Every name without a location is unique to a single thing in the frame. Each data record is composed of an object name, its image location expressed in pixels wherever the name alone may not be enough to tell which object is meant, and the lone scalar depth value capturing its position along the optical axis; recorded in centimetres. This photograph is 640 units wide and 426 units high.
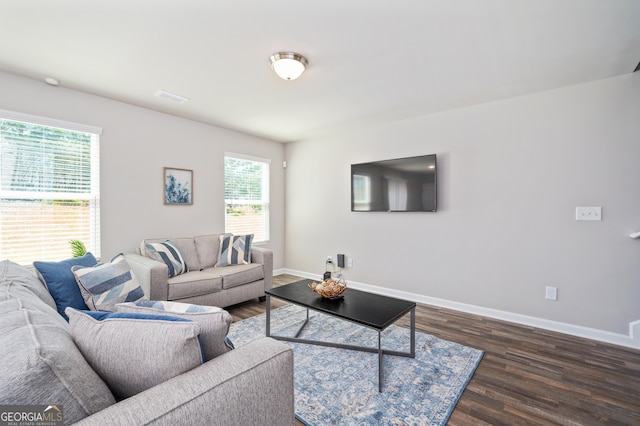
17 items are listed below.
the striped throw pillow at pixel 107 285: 191
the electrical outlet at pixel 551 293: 302
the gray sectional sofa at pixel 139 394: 70
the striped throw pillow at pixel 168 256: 331
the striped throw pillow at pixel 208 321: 104
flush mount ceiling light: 238
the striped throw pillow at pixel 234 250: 388
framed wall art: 387
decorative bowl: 249
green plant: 299
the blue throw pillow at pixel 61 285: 184
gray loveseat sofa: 295
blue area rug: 179
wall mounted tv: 374
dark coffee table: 210
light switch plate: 282
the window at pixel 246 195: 467
